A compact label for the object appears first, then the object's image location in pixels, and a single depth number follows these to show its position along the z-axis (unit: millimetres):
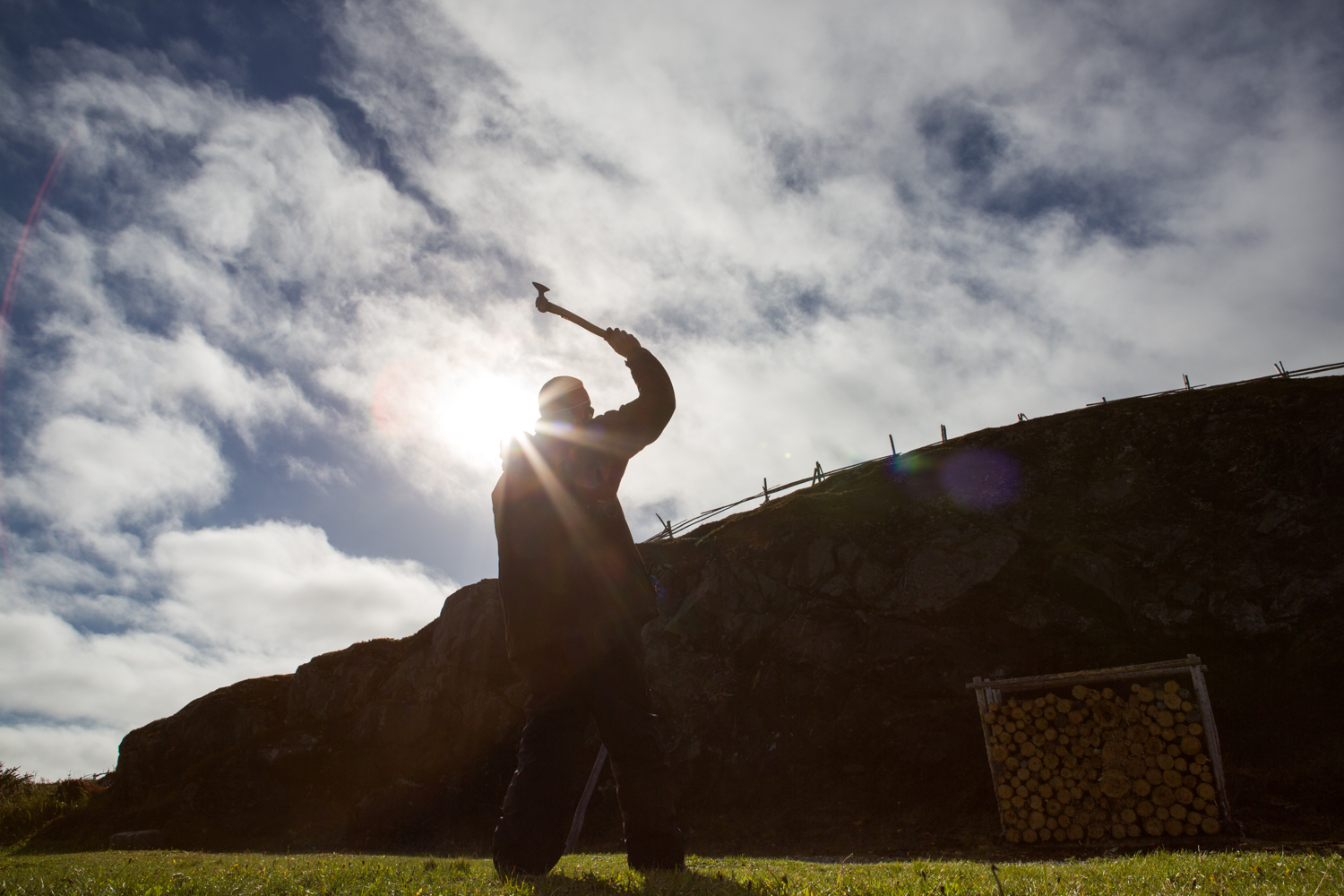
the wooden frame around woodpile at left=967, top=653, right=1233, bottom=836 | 9116
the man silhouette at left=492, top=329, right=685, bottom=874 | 4102
